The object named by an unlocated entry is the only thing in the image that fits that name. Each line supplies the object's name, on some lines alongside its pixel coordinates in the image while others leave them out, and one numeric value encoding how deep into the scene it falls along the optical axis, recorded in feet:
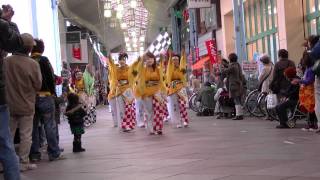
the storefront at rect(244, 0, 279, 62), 68.23
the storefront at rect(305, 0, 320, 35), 56.63
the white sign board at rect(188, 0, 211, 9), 82.58
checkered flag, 63.93
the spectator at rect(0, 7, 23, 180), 17.15
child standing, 31.81
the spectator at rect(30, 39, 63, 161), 27.66
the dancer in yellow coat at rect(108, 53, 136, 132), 45.44
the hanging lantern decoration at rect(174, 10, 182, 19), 132.57
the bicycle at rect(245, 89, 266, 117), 50.65
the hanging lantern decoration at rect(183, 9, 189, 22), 118.33
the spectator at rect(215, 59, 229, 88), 54.90
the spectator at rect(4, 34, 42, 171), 24.38
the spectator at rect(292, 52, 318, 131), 34.27
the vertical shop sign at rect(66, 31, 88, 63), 119.65
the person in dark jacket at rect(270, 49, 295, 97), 40.88
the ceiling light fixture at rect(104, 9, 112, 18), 96.97
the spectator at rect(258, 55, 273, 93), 47.85
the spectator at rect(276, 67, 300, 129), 37.86
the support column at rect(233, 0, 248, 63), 64.74
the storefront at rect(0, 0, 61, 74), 52.85
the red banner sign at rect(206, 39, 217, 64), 84.99
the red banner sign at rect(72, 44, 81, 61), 128.55
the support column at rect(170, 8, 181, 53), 138.55
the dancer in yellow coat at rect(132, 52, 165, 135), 40.63
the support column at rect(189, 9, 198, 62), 100.20
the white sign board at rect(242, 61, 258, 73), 57.21
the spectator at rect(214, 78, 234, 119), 54.60
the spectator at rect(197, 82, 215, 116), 60.44
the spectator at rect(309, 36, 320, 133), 31.08
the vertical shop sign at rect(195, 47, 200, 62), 98.99
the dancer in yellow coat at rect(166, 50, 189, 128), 45.34
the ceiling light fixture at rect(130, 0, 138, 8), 89.97
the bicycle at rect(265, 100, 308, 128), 38.45
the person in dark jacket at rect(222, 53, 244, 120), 51.31
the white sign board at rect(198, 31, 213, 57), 100.66
